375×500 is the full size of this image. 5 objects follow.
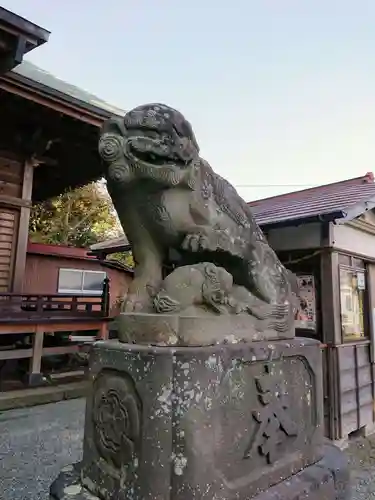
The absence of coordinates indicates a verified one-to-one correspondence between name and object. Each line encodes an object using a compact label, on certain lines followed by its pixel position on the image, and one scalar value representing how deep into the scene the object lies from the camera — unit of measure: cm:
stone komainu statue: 170
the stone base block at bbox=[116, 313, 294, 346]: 159
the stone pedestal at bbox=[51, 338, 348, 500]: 145
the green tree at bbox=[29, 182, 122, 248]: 1695
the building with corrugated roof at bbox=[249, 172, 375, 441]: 449
